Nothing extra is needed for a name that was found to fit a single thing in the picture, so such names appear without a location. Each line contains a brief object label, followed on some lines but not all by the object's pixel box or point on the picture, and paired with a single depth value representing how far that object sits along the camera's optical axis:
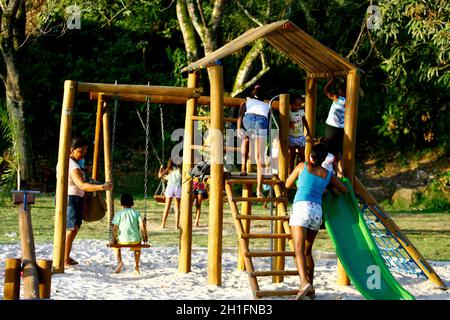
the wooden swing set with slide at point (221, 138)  9.95
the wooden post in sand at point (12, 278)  7.12
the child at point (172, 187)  15.90
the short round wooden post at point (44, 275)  7.20
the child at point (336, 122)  10.69
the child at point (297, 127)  10.86
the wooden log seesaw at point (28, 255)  7.06
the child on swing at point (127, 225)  10.44
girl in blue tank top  9.11
